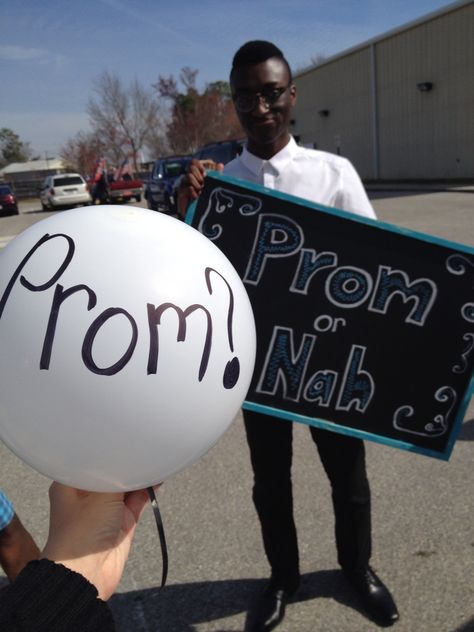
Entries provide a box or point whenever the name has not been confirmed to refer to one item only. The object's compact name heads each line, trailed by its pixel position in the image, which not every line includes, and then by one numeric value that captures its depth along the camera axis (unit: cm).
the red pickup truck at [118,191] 2450
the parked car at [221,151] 1371
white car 2533
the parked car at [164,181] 1644
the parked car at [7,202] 2606
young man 220
